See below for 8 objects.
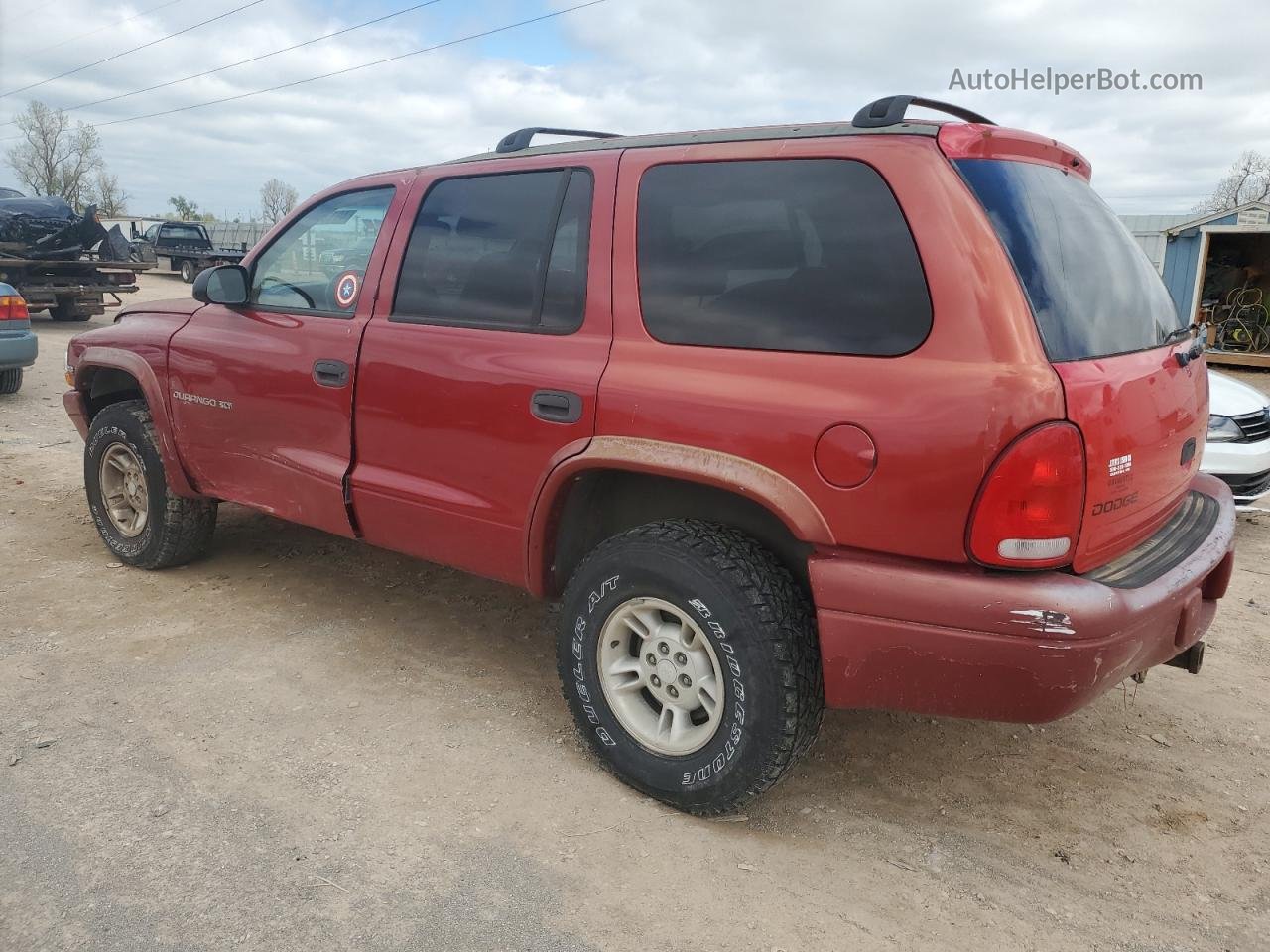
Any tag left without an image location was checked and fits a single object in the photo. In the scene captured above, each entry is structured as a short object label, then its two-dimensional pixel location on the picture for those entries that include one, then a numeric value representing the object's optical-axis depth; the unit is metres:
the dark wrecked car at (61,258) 15.25
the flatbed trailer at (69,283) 15.38
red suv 2.28
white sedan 5.69
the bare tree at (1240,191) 47.12
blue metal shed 15.75
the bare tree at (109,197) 67.19
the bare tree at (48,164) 63.22
